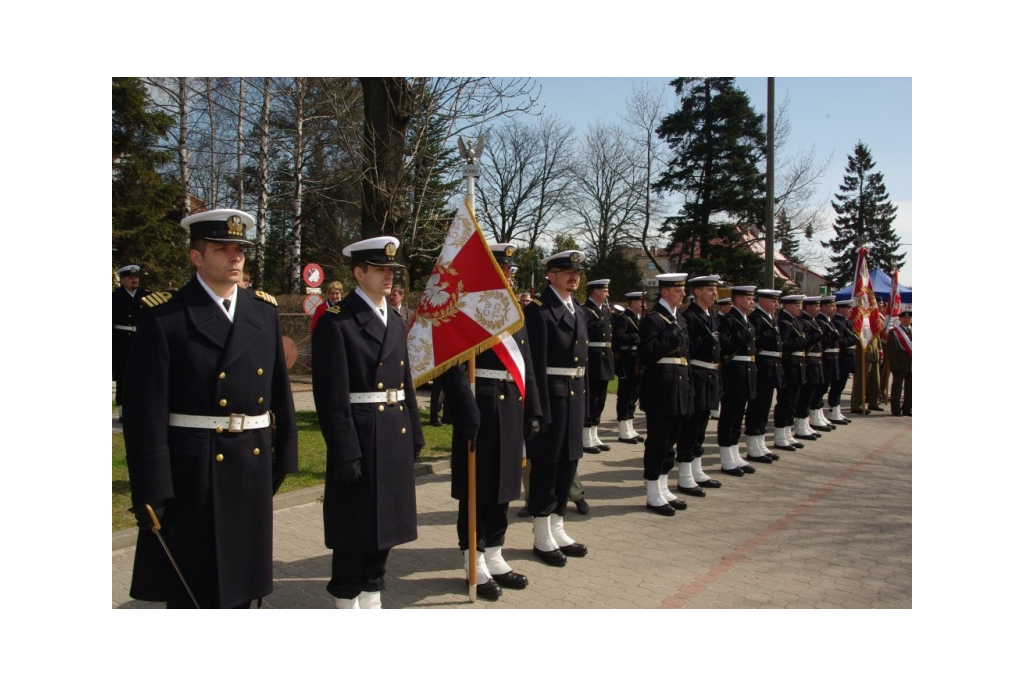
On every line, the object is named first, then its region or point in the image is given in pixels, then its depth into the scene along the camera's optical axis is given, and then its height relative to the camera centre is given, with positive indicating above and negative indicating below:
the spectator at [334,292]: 9.77 +0.52
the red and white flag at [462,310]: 5.08 +0.15
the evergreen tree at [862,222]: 59.34 +9.78
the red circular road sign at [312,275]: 14.23 +1.09
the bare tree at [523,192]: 36.50 +7.37
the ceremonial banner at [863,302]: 15.41 +0.72
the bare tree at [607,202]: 40.06 +7.29
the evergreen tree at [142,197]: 20.36 +3.82
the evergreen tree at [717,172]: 33.03 +7.72
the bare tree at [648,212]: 38.25 +6.64
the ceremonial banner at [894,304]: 16.17 +0.71
